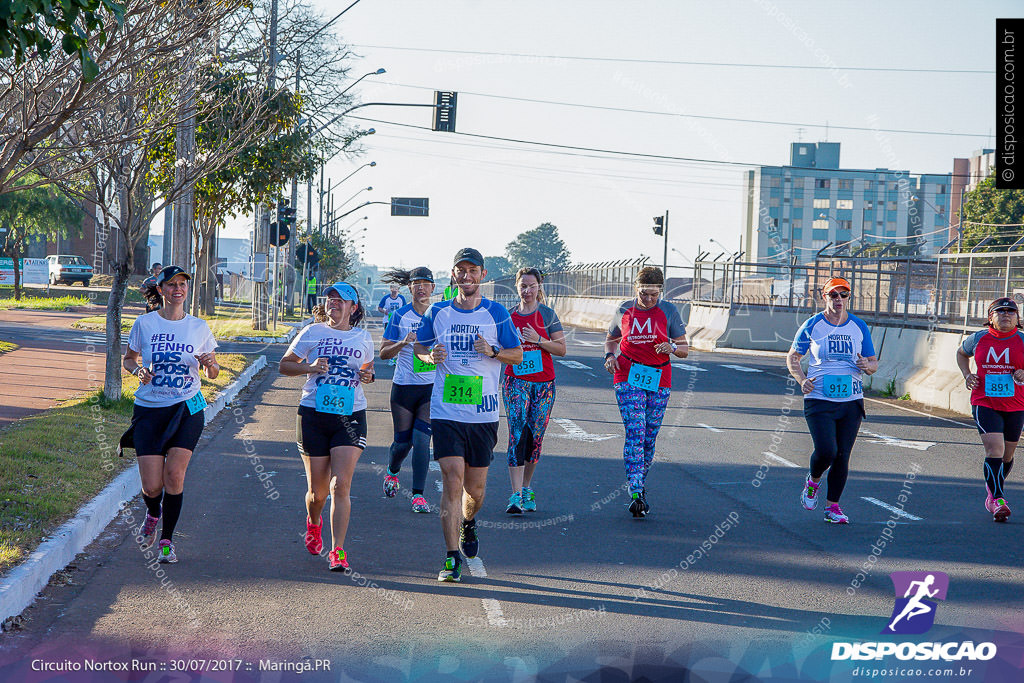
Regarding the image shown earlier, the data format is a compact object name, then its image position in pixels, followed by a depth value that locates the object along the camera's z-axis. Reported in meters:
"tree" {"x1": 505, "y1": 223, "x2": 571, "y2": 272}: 194.05
